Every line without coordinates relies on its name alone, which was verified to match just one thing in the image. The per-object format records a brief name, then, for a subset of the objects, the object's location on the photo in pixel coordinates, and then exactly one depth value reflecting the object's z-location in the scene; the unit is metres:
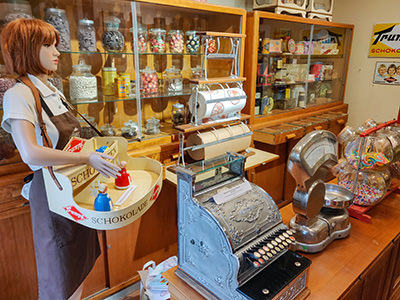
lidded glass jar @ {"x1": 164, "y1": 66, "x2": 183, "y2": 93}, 2.21
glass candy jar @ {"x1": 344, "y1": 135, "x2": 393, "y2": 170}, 1.48
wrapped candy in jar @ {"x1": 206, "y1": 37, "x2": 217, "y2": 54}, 2.15
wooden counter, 1.10
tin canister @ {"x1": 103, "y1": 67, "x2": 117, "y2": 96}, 1.95
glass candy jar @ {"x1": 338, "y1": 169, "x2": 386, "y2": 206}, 1.56
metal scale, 1.19
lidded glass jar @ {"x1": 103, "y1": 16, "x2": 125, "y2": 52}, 1.84
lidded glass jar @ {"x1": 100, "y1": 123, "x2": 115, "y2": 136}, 1.97
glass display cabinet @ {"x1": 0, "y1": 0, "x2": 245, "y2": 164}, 1.75
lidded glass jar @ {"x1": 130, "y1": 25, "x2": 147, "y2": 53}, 1.96
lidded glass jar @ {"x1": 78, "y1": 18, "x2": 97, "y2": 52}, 1.77
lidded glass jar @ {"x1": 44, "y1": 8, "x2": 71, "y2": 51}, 1.60
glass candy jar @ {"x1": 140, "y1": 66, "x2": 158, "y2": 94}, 2.06
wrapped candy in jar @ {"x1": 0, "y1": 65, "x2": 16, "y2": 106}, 1.50
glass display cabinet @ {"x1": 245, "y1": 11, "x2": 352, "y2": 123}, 2.61
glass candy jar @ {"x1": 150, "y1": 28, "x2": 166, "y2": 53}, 2.05
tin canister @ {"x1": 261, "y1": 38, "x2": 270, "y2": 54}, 2.70
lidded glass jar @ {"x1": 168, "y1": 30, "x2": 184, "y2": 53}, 2.12
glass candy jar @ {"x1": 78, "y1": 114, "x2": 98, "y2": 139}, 1.81
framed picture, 3.40
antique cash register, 0.96
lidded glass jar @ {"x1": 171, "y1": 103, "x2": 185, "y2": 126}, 2.23
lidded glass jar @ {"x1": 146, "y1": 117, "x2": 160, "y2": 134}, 2.13
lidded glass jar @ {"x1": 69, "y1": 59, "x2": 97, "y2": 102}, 1.72
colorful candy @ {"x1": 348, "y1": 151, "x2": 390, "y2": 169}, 1.47
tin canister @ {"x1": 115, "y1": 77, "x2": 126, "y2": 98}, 1.92
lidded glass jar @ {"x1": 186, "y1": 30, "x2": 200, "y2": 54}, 2.18
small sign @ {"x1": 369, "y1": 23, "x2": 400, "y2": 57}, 3.33
